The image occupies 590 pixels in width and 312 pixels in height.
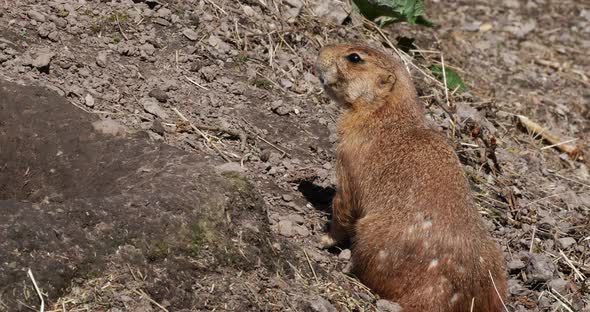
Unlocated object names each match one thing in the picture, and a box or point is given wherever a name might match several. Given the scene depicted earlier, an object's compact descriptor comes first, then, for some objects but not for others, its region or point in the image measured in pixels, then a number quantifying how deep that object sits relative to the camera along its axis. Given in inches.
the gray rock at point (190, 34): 587.5
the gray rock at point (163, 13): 591.2
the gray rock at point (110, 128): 450.0
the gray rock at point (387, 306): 415.8
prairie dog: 413.1
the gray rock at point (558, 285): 492.1
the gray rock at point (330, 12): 674.8
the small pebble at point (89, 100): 492.5
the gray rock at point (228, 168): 417.7
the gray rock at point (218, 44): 595.2
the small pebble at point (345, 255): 464.8
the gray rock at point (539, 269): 494.0
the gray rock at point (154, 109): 512.4
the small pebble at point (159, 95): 526.1
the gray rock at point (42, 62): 494.9
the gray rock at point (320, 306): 393.1
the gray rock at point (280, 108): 564.7
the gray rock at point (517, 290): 490.3
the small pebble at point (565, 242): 535.2
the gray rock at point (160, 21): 587.2
